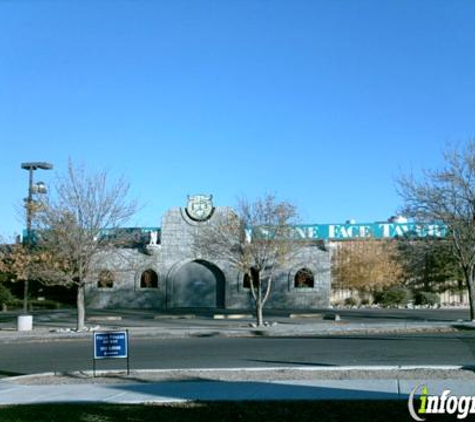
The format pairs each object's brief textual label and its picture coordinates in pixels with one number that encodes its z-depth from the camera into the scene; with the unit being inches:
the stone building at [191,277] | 1615.4
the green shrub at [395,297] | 1610.5
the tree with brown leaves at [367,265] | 1656.0
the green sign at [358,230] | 1755.7
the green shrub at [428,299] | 1624.0
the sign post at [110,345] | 572.7
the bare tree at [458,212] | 1109.1
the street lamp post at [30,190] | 1178.9
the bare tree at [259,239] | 1170.6
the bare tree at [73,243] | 1120.8
